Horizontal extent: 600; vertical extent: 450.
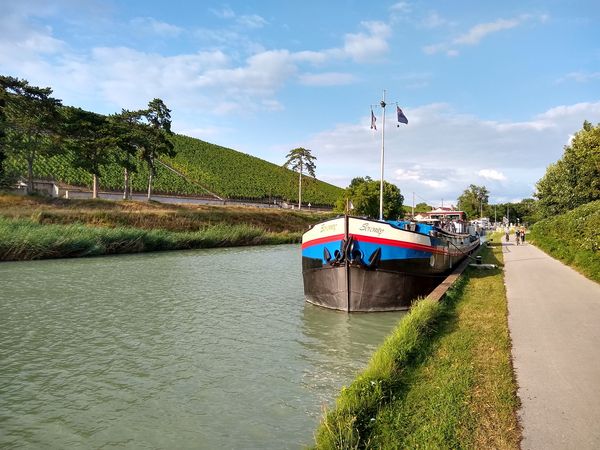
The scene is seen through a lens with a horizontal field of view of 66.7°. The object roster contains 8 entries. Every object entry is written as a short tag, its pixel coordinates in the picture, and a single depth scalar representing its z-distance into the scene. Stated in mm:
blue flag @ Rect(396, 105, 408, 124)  20344
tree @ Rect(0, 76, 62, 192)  38062
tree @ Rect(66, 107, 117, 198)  42875
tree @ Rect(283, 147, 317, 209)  92750
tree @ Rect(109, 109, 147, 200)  44844
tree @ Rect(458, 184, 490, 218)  123125
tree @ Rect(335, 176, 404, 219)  78562
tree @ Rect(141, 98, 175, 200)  48344
